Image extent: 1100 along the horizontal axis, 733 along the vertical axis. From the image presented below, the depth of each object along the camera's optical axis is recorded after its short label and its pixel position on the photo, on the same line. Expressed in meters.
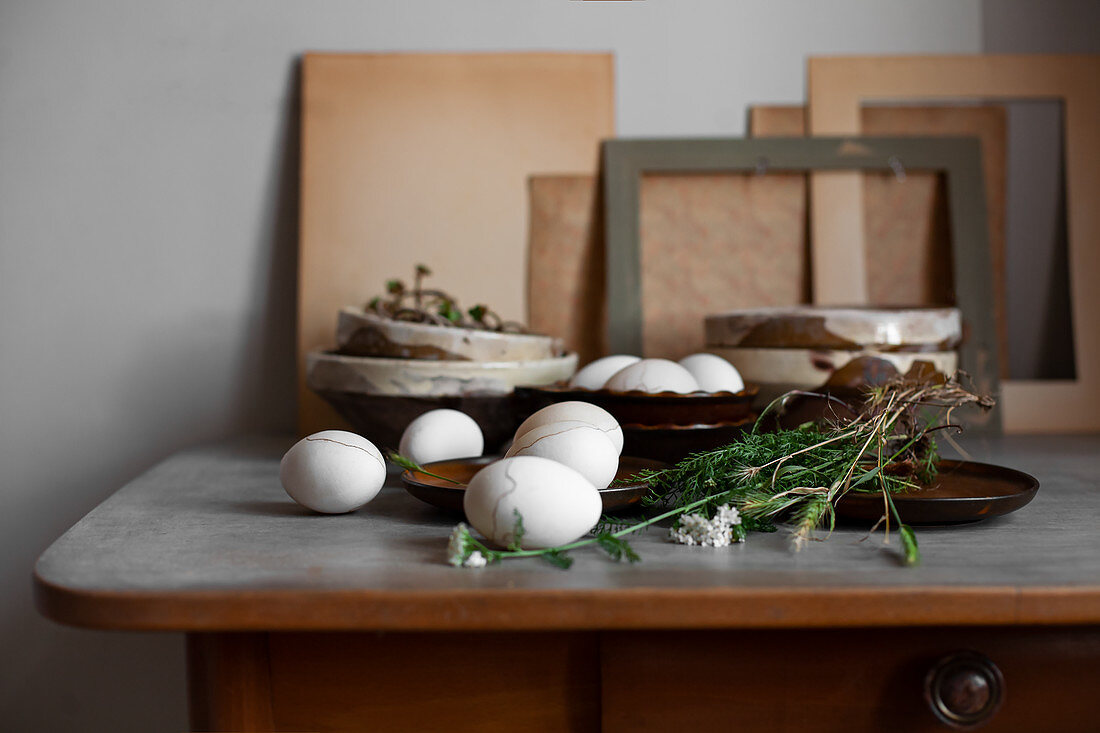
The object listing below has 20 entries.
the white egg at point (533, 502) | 0.54
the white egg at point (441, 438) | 0.79
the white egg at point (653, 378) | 0.78
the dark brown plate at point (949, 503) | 0.61
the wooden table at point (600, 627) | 0.49
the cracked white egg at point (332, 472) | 0.66
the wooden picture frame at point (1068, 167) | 1.22
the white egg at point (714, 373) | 0.84
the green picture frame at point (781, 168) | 1.20
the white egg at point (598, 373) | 0.86
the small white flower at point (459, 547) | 0.54
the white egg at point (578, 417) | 0.68
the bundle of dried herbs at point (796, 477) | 0.58
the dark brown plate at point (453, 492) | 0.63
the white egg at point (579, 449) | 0.62
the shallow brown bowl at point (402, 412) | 0.91
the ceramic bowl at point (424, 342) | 0.91
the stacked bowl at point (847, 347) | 0.91
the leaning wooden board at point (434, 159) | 1.22
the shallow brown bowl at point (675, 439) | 0.77
